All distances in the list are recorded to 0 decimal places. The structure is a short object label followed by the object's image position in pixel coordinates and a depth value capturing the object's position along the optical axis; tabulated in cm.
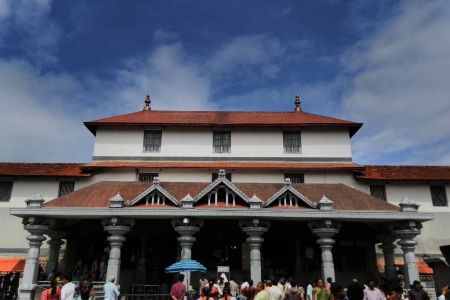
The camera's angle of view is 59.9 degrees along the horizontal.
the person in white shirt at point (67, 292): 1105
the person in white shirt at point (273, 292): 1203
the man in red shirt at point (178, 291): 1226
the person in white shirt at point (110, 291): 1297
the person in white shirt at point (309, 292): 1658
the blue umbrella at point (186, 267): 1625
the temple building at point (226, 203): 1842
